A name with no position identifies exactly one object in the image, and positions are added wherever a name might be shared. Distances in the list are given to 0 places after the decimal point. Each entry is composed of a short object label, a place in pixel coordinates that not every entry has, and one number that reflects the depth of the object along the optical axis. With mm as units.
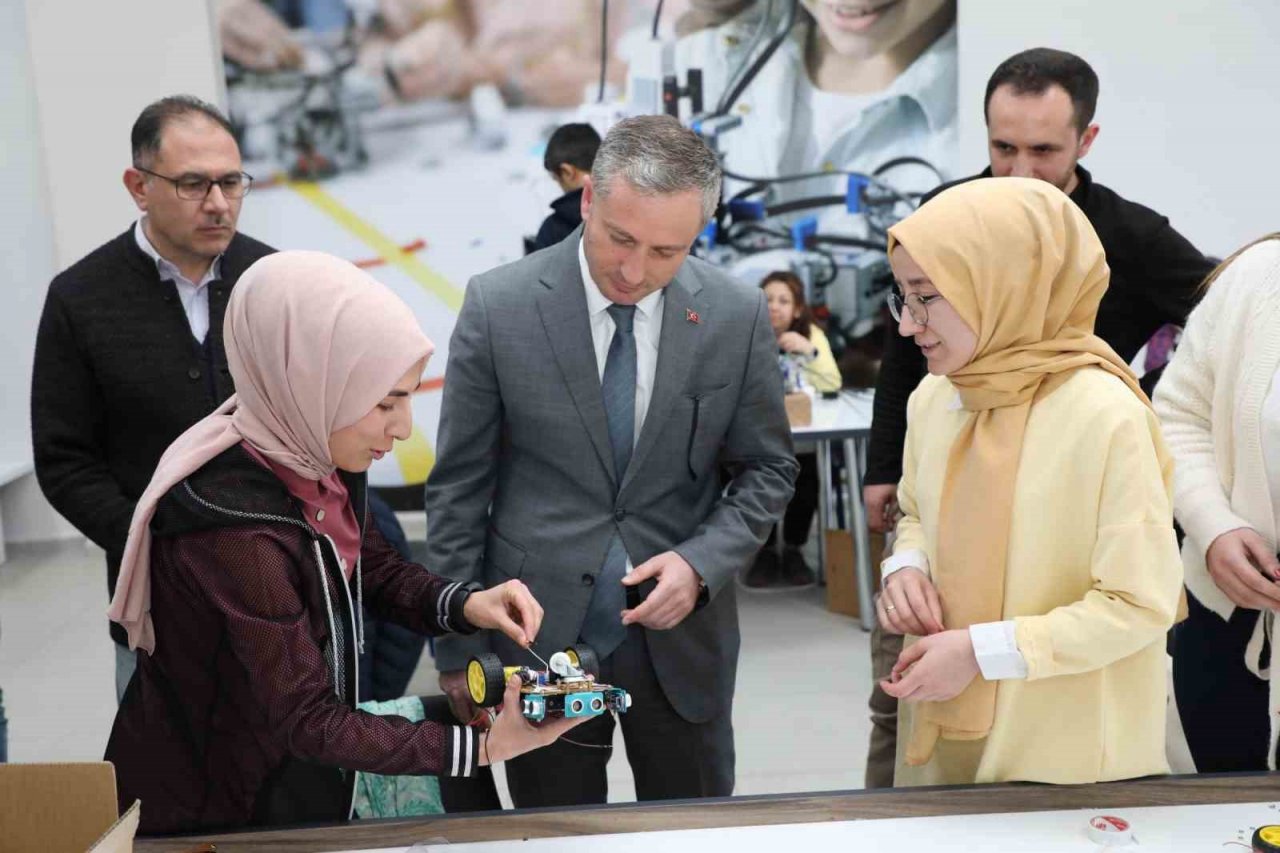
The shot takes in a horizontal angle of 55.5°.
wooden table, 1534
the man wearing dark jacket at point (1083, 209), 2402
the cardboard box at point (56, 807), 1309
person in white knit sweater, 1888
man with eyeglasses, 2322
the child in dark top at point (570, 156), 4195
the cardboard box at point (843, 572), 4855
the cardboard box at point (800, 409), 4613
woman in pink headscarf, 1467
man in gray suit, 2020
